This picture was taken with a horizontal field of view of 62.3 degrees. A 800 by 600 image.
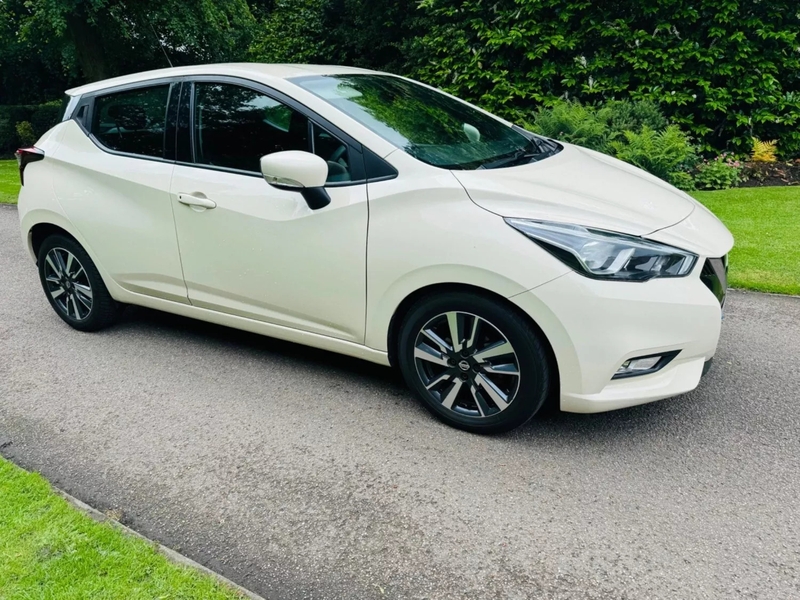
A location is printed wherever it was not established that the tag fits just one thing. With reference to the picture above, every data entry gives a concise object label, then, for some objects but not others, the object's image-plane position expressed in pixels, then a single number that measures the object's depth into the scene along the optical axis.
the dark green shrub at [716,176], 8.64
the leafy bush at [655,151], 7.54
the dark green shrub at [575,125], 8.27
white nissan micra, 2.88
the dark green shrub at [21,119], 19.17
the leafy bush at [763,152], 9.09
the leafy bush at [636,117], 8.68
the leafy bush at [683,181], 7.81
